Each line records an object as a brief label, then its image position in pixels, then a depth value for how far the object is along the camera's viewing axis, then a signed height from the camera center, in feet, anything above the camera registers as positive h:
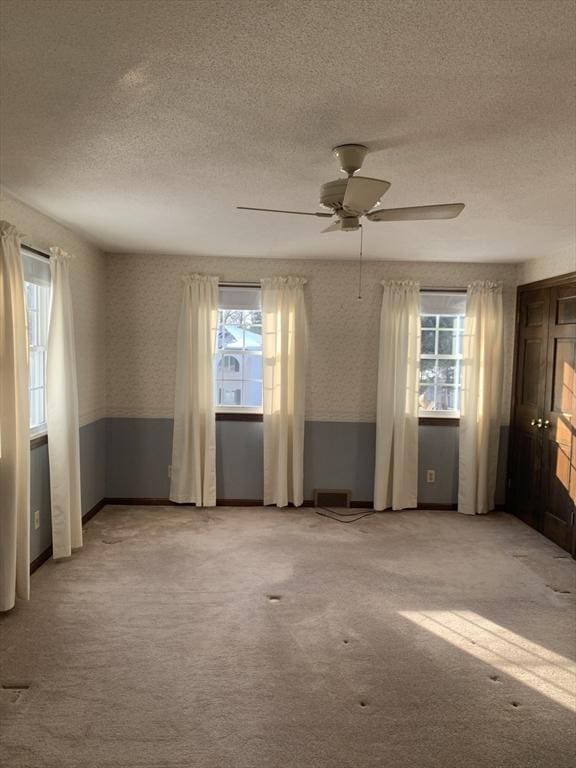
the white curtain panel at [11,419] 10.30 -1.36
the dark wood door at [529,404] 16.22 -1.54
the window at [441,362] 18.40 -0.33
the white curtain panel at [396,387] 17.66 -1.12
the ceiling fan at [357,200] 7.58 +2.17
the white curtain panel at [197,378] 17.48 -0.92
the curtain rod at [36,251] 11.90 +2.12
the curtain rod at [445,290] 18.06 +2.00
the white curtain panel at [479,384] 17.62 -1.01
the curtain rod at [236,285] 17.83 +2.05
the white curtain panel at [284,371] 17.60 -0.66
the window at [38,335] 12.83 +0.29
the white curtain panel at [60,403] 12.86 -1.29
